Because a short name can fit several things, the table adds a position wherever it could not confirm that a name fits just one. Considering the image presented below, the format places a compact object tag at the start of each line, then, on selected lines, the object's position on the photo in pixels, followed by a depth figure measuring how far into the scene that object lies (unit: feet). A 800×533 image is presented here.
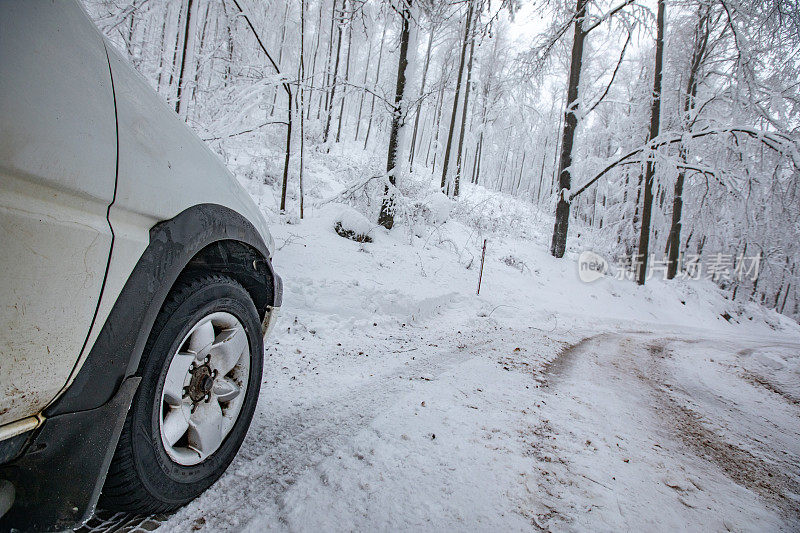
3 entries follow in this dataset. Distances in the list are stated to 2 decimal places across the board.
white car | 2.48
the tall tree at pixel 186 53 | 27.27
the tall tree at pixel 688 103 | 39.88
